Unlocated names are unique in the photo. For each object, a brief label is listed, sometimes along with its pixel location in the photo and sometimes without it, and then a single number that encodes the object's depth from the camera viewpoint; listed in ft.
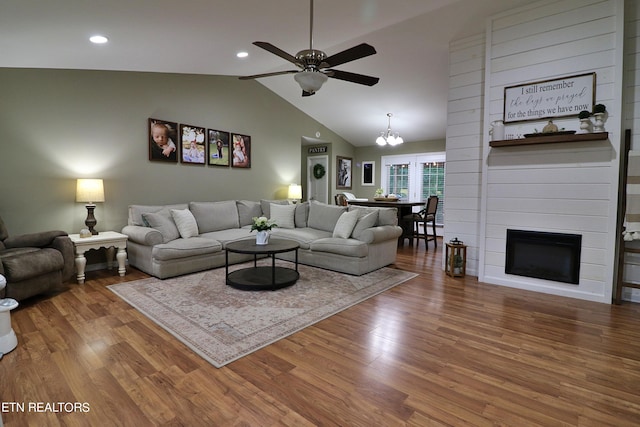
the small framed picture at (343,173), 29.14
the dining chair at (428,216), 21.48
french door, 26.58
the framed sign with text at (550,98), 10.97
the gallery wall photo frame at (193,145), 17.44
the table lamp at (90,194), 13.14
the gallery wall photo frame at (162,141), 16.10
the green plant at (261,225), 12.48
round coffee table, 11.55
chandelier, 21.90
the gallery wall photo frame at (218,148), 18.78
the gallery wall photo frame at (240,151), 19.94
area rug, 7.96
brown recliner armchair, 9.55
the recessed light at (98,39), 10.02
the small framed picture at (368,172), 30.12
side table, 12.44
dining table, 21.41
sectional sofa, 13.38
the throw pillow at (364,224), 14.70
